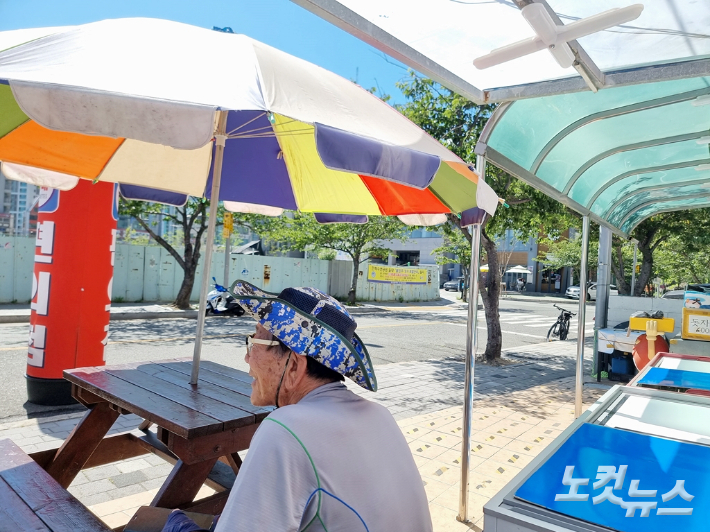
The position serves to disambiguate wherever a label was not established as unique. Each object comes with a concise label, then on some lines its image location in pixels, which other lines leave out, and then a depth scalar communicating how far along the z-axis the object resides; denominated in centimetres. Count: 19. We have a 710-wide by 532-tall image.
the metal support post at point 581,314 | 558
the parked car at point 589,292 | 3595
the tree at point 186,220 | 1553
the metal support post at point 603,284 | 897
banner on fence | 2705
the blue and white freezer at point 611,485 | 130
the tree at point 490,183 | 947
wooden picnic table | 254
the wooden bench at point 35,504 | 208
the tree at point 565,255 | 3189
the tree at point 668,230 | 1327
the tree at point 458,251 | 2853
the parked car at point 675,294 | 1266
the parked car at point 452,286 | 4388
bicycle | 1527
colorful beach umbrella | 188
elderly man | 126
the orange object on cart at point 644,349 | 643
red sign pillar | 517
